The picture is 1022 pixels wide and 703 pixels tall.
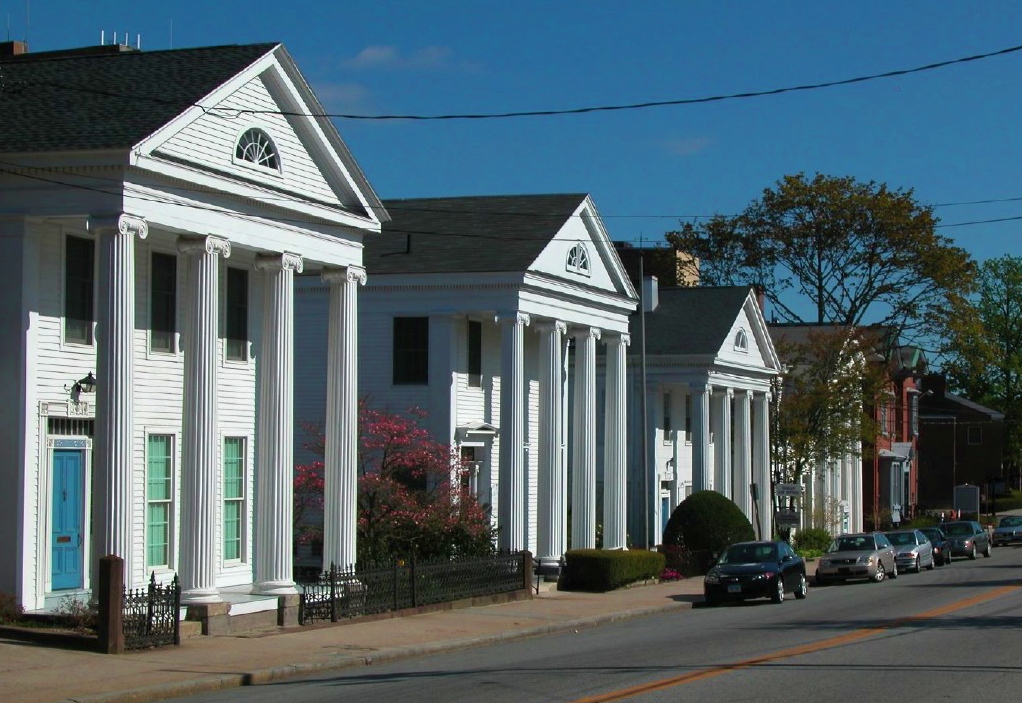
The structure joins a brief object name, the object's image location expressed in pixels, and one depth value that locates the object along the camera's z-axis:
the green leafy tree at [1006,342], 101.81
